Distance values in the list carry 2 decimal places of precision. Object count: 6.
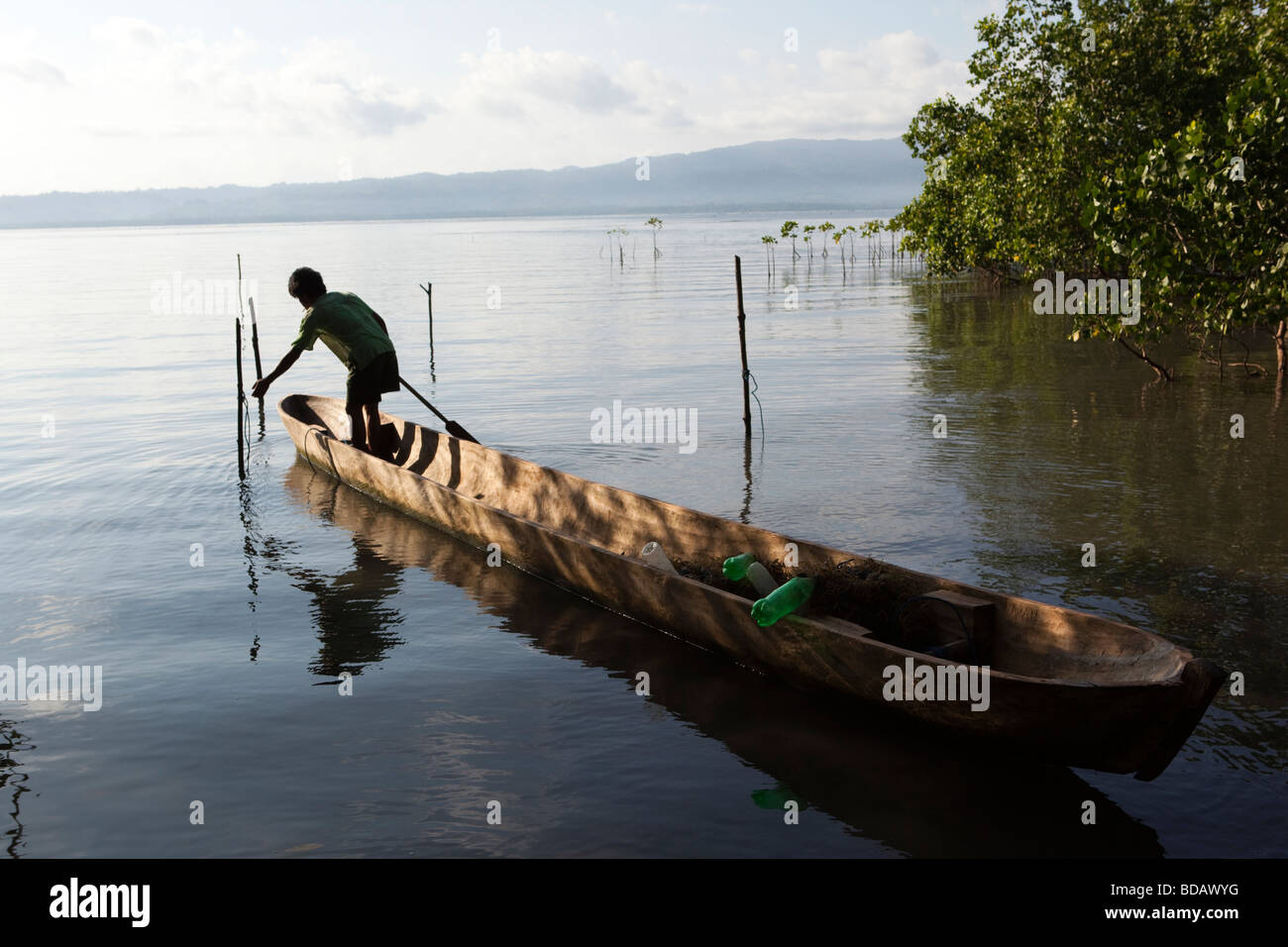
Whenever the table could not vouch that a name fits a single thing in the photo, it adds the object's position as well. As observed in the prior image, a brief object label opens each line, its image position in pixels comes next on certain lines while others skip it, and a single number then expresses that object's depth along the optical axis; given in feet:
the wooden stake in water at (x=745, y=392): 45.10
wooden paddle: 37.76
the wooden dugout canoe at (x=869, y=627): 15.81
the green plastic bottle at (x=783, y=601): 20.18
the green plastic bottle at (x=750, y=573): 22.27
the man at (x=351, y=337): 35.50
